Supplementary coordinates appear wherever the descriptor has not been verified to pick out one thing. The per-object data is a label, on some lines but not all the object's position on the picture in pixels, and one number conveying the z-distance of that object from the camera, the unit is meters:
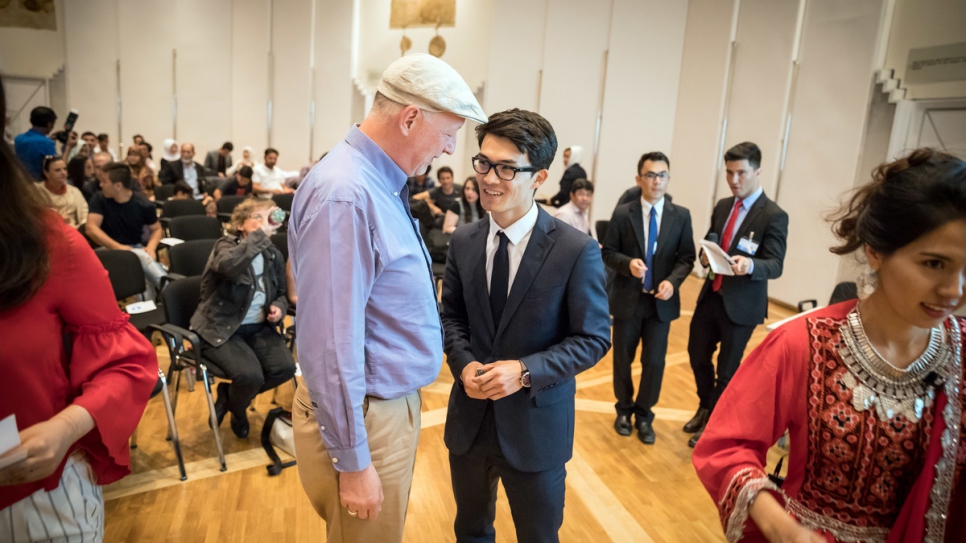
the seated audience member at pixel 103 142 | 11.30
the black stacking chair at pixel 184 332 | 3.37
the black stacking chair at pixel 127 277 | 4.11
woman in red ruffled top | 1.15
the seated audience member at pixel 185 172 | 10.48
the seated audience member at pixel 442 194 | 7.55
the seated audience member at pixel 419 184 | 9.93
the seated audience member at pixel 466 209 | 6.38
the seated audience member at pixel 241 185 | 8.98
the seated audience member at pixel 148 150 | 10.38
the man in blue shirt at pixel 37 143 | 5.67
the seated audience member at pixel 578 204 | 5.49
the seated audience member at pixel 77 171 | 8.16
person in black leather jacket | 3.50
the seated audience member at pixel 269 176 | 10.55
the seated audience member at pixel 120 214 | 5.34
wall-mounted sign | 6.05
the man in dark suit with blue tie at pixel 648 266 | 3.66
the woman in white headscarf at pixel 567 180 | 7.47
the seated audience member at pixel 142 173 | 8.30
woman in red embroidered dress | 1.15
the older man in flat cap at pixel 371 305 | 1.36
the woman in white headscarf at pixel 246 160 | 10.11
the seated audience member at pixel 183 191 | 8.07
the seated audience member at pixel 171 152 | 11.00
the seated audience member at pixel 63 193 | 5.50
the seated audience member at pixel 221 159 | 12.19
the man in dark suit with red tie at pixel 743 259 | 3.53
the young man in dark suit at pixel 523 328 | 1.86
